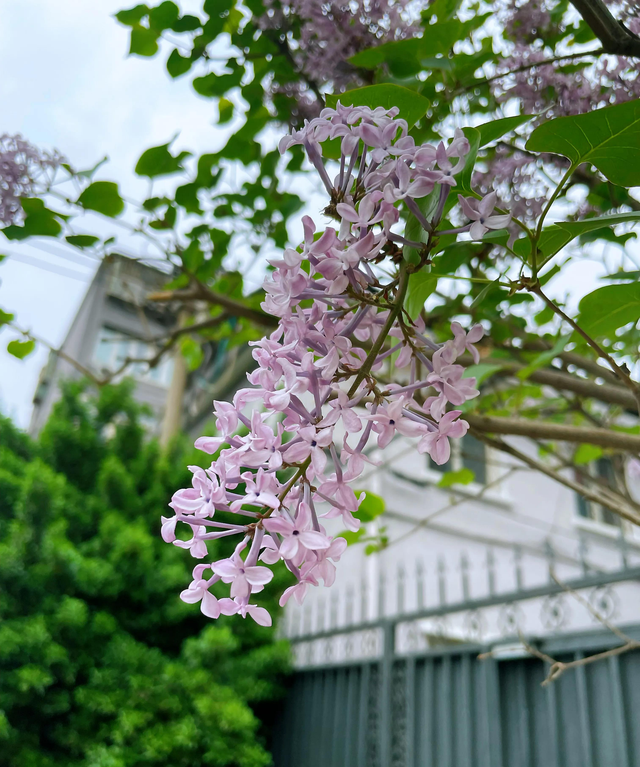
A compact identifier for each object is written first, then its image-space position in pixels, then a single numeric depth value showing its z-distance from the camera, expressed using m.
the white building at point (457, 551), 3.86
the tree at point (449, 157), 0.49
